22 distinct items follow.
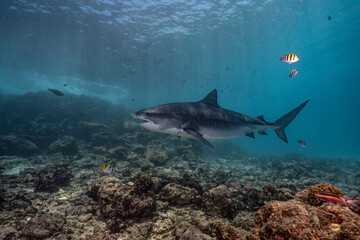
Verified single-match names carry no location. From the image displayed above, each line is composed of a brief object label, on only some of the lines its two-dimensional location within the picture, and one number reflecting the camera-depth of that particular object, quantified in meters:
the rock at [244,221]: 3.41
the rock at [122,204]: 3.36
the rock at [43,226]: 2.86
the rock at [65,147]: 11.40
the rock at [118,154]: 10.01
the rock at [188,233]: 2.60
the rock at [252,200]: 4.32
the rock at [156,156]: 9.48
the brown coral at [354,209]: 2.32
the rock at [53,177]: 5.17
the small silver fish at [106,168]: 5.36
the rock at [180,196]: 4.20
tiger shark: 4.40
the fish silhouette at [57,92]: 11.37
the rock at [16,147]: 10.30
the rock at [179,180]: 5.06
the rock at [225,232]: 2.56
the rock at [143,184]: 3.77
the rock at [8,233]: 2.78
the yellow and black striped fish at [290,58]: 7.17
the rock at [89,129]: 15.51
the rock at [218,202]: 3.85
